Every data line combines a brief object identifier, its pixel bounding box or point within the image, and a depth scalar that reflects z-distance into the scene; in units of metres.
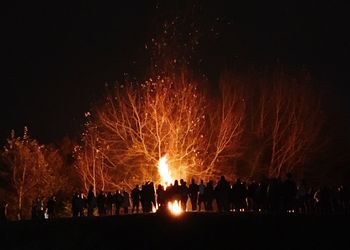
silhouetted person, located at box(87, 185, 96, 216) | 38.53
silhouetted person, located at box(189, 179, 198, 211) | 33.89
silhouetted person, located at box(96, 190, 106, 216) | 38.50
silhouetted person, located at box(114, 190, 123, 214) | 37.75
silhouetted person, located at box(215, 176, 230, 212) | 33.12
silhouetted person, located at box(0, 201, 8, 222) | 42.66
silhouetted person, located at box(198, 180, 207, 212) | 34.00
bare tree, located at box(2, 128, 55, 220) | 69.50
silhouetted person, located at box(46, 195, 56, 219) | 40.86
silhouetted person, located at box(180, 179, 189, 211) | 33.88
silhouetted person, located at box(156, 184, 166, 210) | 34.66
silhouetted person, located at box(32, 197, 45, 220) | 42.84
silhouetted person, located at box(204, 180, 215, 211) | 33.50
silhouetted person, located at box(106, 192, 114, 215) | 38.13
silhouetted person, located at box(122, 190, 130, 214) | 37.76
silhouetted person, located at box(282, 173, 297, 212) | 31.47
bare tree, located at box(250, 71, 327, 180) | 58.28
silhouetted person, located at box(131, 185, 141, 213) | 35.84
